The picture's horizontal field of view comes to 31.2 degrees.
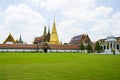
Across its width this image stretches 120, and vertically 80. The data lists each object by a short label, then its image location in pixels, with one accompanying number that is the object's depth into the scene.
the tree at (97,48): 72.69
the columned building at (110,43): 76.31
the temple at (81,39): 92.61
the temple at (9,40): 92.84
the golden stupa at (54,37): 98.75
